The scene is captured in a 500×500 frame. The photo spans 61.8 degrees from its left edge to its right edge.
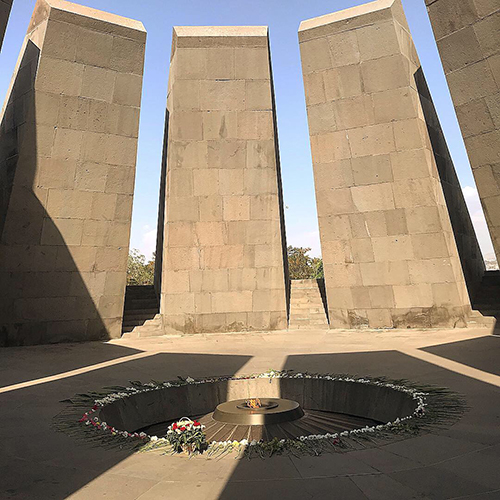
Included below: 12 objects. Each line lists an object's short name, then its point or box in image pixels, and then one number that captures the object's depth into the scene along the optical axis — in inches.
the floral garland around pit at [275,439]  172.1
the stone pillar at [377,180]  614.2
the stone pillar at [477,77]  387.2
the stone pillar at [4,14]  393.7
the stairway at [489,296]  621.0
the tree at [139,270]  2122.3
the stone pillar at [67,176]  557.9
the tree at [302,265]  2375.2
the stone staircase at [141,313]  636.7
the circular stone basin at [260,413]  239.8
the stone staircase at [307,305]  666.8
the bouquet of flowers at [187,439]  172.4
